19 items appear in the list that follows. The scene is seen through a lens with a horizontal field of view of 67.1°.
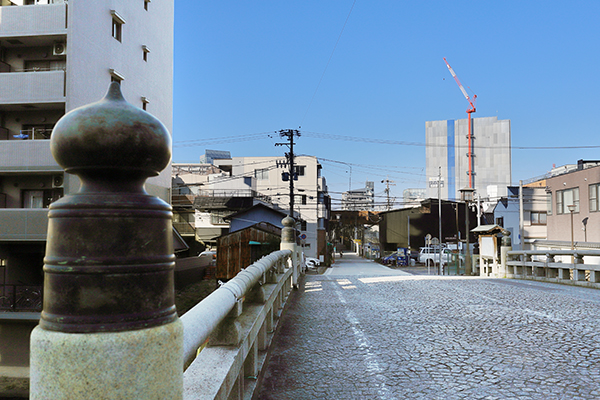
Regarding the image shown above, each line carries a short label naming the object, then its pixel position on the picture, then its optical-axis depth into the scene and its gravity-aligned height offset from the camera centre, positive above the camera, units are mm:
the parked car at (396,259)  53281 -4837
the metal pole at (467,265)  31673 -3211
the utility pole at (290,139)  41059 +7276
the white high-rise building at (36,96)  19078 +5275
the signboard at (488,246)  20906 -1276
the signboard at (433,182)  79144 +6573
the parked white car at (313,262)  44766 -4402
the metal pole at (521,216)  33688 +238
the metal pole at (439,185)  51803 +3867
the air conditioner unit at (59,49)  19781 +7372
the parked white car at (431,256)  48094 -4080
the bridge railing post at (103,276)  1508 -201
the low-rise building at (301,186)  60938 +4527
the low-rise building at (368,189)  152312 +10712
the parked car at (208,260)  36375 -3562
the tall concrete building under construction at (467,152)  94125 +14230
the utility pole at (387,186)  86000 +6200
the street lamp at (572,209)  29900 +745
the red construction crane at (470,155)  96031 +13610
